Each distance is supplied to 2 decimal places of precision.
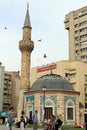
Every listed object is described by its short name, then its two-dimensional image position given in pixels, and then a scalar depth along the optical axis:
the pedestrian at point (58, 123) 21.50
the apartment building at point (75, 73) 70.44
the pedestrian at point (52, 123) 21.61
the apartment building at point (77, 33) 87.00
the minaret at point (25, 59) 52.72
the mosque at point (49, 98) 46.56
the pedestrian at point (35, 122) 23.08
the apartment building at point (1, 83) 88.36
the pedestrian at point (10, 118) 21.70
